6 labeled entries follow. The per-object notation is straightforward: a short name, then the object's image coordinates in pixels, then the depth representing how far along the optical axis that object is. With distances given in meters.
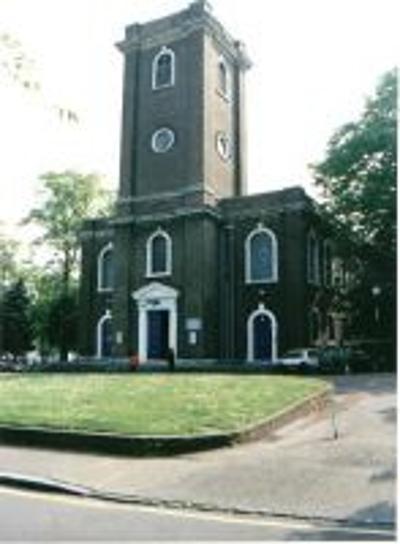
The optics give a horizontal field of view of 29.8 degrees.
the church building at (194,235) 38.19
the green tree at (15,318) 62.97
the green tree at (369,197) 36.59
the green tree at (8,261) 59.91
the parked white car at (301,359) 32.53
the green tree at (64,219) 58.66
